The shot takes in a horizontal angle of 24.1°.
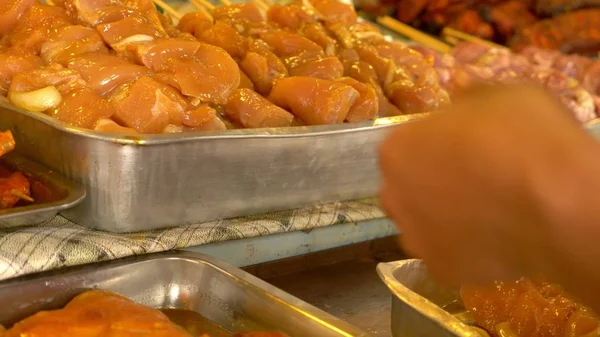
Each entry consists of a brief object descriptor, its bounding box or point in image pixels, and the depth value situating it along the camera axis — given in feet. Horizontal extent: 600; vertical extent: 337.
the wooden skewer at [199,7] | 3.69
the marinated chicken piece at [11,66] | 2.93
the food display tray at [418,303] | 2.42
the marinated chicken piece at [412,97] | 3.31
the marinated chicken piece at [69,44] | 2.98
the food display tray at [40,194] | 2.61
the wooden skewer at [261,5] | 3.78
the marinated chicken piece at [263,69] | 3.15
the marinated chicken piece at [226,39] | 3.23
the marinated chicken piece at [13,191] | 2.69
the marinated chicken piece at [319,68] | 3.18
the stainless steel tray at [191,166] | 2.70
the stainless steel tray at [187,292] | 2.54
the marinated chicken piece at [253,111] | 2.97
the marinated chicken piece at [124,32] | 3.04
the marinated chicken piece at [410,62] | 3.48
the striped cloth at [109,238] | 2.60
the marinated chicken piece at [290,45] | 3.31
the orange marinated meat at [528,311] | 2.49
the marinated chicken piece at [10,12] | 3.15
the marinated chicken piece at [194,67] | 2.94
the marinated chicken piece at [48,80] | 2.86
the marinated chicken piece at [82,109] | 2.80
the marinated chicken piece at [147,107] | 2.84
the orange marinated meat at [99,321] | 2.41
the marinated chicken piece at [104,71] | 2.91
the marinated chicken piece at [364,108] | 3.07
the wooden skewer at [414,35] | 5.32
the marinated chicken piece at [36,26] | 3.04
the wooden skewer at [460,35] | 5.74
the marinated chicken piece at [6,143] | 2.72
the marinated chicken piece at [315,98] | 3.01
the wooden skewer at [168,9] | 3.59
